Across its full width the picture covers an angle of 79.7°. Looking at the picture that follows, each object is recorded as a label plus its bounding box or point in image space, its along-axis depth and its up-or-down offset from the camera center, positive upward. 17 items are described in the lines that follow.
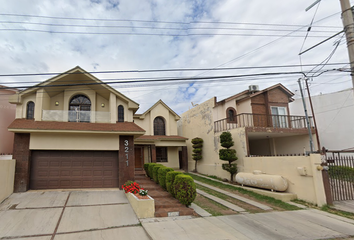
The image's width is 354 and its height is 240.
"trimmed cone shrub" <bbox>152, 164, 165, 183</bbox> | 12.40 -1.21
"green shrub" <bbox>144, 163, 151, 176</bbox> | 14.66 -1.06
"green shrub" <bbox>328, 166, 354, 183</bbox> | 10.01 -1.44
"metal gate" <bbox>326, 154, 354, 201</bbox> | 9.95 -1.52
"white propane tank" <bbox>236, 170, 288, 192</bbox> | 10.85 -1.86
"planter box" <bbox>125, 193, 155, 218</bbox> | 7.83 -2.05
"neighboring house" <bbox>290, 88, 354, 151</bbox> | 17.47 +2.11
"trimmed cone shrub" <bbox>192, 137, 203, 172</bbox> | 18.90 +0.13
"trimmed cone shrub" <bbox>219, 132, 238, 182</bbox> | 14.32 -0.40
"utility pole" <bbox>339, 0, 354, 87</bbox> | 6.23 +3.48
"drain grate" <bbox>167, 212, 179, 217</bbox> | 8.05 -2.38
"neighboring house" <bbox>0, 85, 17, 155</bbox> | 13.95 +2.76
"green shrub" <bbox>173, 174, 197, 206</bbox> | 8.76 -1.64
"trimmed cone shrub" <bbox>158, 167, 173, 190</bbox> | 11.16 -1.26
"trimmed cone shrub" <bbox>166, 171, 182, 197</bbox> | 9.92 -1.36
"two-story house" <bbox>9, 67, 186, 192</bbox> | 11.05 +1.12
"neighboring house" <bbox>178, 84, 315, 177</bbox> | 17.05 +2.09
